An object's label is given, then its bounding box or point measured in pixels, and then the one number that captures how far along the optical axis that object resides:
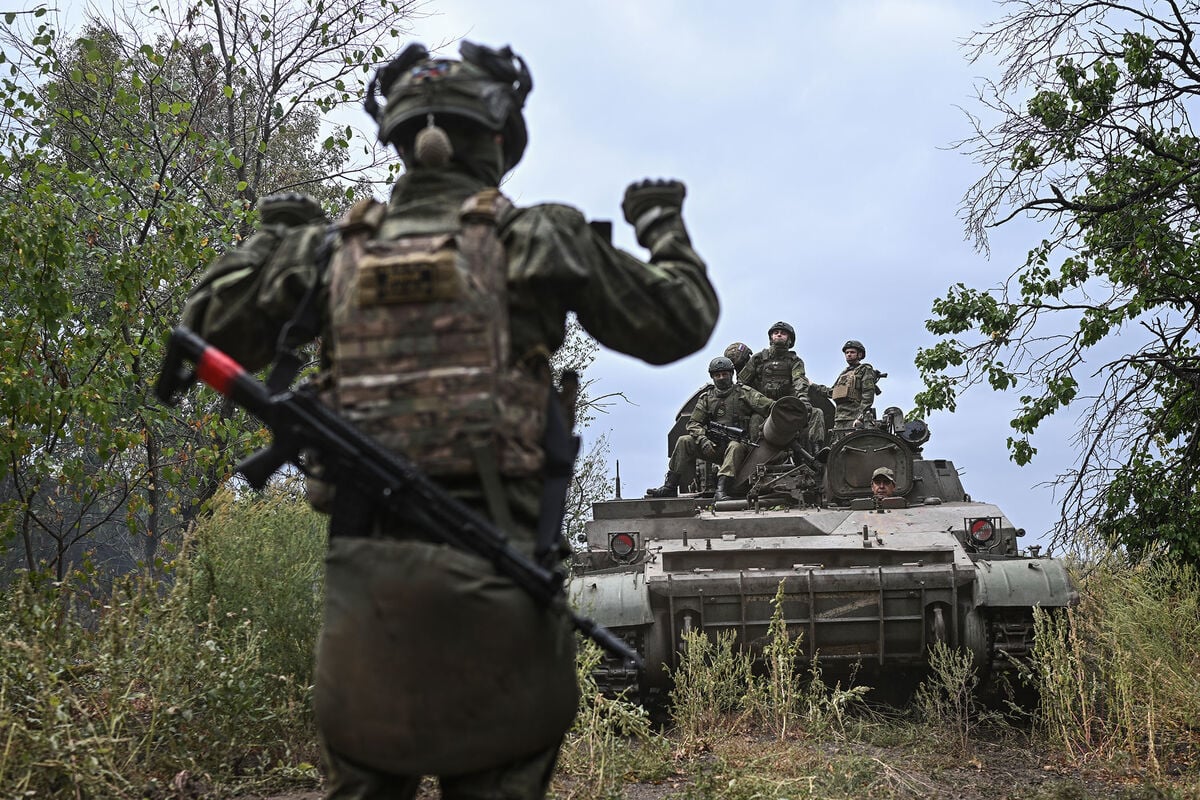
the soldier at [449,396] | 2.64
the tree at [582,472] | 17.30
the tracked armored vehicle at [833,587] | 8.06
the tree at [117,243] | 7.39
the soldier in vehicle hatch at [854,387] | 13.33
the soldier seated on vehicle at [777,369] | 11.34
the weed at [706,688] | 7.34
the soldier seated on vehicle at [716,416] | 10.85
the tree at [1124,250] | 12.88
